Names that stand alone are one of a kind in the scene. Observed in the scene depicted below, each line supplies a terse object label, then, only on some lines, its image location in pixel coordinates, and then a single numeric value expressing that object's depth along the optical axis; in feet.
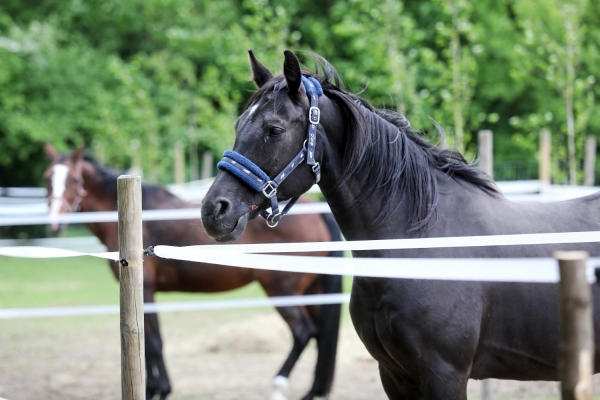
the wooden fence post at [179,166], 83.30
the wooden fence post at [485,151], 33.79
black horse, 16.87
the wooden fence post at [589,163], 59.26
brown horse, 33.27
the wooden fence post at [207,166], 94.84
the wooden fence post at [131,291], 15.57
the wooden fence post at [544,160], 45.52
